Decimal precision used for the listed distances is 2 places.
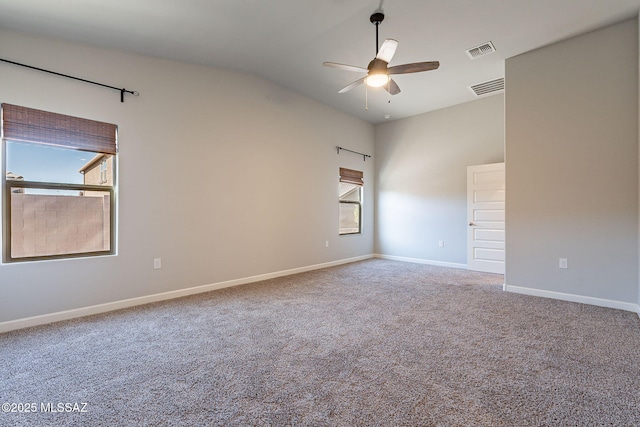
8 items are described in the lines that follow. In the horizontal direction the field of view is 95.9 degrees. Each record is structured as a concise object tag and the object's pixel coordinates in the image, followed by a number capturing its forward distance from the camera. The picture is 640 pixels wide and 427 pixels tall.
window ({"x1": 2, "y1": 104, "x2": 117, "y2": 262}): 2.80
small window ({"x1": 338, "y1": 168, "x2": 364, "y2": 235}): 6.32
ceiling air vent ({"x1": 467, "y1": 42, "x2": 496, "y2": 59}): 3.65
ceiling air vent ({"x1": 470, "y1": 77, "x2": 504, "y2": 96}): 4.71
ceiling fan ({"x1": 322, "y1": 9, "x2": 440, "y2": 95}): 2.92
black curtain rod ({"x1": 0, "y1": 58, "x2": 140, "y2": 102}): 2.77
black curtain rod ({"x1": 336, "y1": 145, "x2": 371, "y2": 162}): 6.36
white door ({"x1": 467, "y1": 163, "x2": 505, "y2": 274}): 5.20
